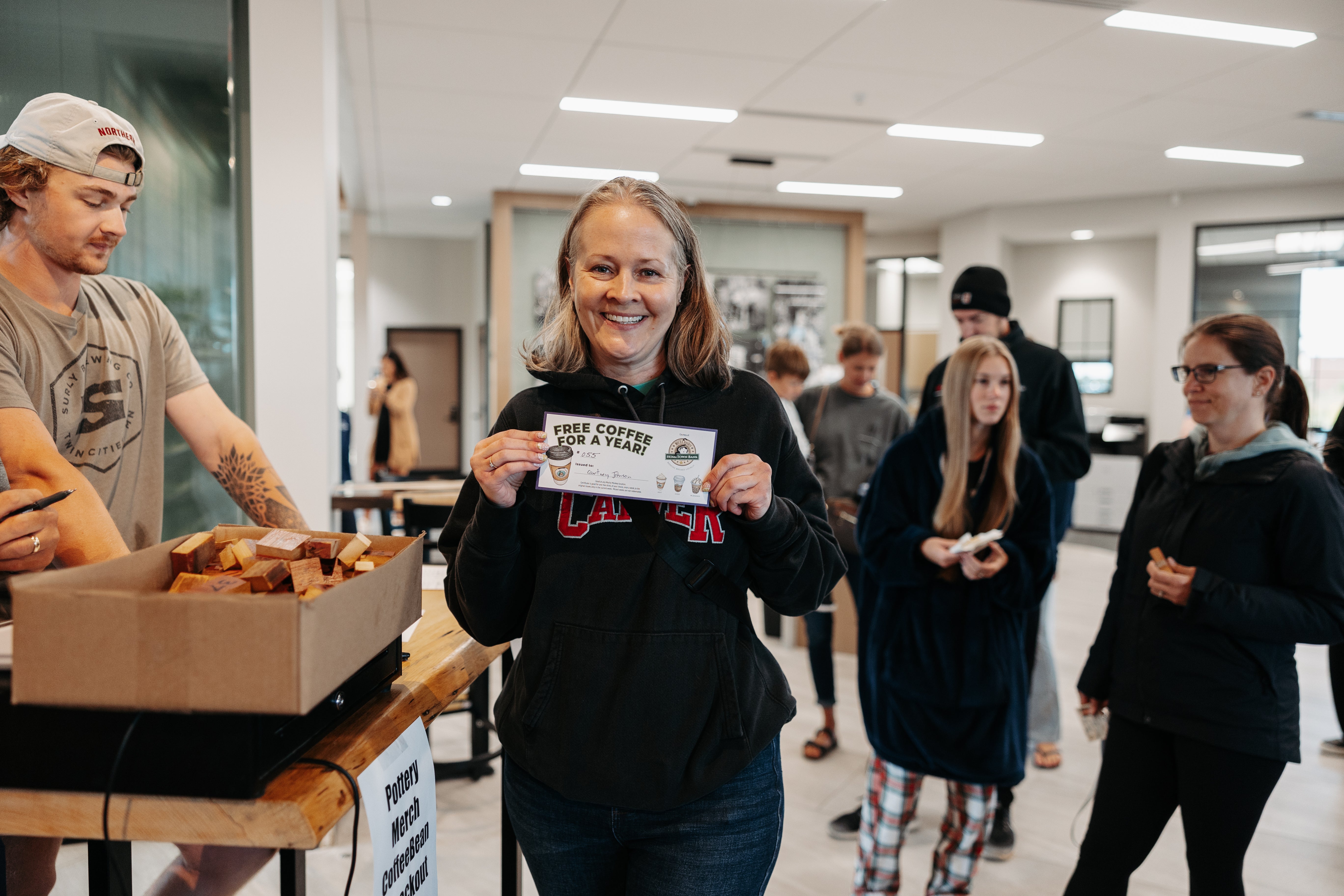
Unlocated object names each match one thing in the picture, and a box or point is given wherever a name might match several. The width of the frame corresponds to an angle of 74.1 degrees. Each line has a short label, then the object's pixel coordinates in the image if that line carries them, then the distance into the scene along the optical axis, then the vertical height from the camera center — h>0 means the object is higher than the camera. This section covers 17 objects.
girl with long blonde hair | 2.12 -0.58
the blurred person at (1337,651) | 3.14 -1.02
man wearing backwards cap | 1.21 -0.01
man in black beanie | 3.08 -0.07
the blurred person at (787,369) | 4.41 +0.02
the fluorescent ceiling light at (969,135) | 6.07 +1.67
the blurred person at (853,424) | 3.88 -0.22
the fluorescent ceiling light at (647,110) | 5.59 +1.67
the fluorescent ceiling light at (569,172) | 7.41 +1.67
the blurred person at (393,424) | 7.62 -0.48
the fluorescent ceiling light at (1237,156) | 6.60 +1.67
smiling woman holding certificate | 1.09 -0.28
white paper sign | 1.04 -0.55
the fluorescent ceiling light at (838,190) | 7.95 +1.67
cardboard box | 0.83 -0.26
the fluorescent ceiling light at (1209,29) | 4.11 +1.65
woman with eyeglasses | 1.69 -0.48
